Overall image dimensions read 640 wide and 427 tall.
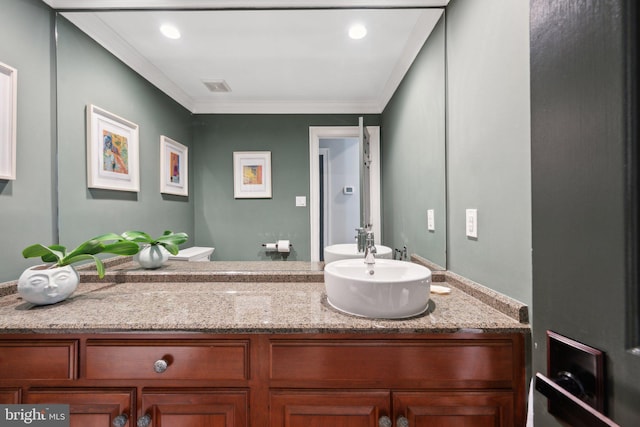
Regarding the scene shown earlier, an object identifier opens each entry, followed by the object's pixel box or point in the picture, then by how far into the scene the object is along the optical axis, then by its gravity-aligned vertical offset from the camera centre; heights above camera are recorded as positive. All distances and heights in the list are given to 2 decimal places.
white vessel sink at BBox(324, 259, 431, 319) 0.91 -0.28
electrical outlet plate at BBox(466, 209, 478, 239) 1.16 -0.05
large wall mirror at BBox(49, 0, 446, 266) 1.41 +0.60
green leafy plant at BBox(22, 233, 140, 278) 1.13 -0.16
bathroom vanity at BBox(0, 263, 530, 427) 0.90 -0.51
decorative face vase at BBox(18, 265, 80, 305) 1.05 -0.27
